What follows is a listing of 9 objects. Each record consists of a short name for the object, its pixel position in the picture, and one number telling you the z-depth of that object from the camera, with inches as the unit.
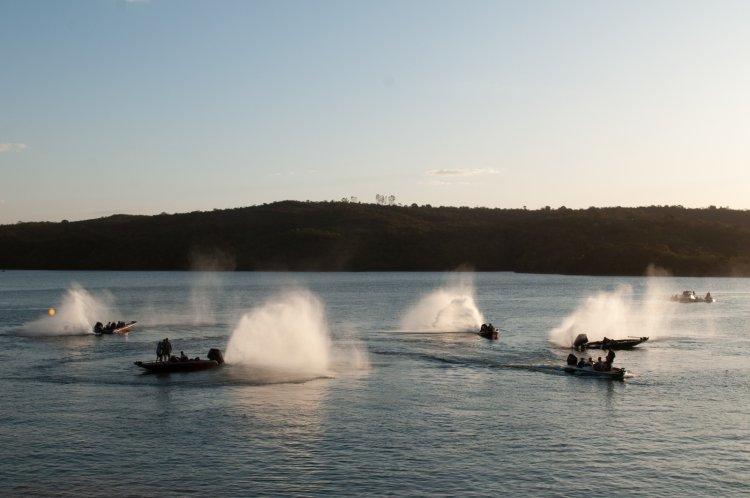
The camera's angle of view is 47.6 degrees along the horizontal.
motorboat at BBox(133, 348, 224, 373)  2130.9
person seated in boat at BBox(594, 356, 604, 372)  2117.4
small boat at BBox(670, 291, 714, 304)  5349.4
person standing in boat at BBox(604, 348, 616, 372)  2118.6
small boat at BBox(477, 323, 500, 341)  3029.0
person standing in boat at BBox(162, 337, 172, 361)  2192.4
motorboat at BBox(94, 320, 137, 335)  3213.6
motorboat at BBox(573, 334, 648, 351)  2743.6
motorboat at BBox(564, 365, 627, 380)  2091.5
